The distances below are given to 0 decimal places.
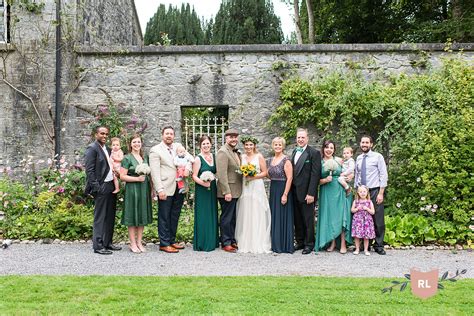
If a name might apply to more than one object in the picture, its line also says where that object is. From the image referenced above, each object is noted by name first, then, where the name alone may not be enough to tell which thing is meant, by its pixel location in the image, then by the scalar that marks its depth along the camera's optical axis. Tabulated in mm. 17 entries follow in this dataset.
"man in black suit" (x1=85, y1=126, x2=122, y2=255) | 6383
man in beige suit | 6543
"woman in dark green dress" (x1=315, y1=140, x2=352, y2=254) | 6742
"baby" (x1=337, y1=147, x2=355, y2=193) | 6773
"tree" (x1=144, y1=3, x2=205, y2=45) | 26625
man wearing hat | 6723
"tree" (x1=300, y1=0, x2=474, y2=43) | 16078
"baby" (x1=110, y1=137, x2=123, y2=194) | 6590
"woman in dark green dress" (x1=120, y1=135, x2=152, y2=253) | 6500
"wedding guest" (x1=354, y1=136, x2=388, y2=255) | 6711
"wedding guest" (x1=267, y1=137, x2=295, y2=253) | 6719
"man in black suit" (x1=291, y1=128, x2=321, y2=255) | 6695
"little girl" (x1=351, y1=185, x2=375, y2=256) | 6621
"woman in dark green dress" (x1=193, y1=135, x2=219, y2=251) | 6793
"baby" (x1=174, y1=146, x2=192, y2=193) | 6691
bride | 6797
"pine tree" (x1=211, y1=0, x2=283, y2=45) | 24188
